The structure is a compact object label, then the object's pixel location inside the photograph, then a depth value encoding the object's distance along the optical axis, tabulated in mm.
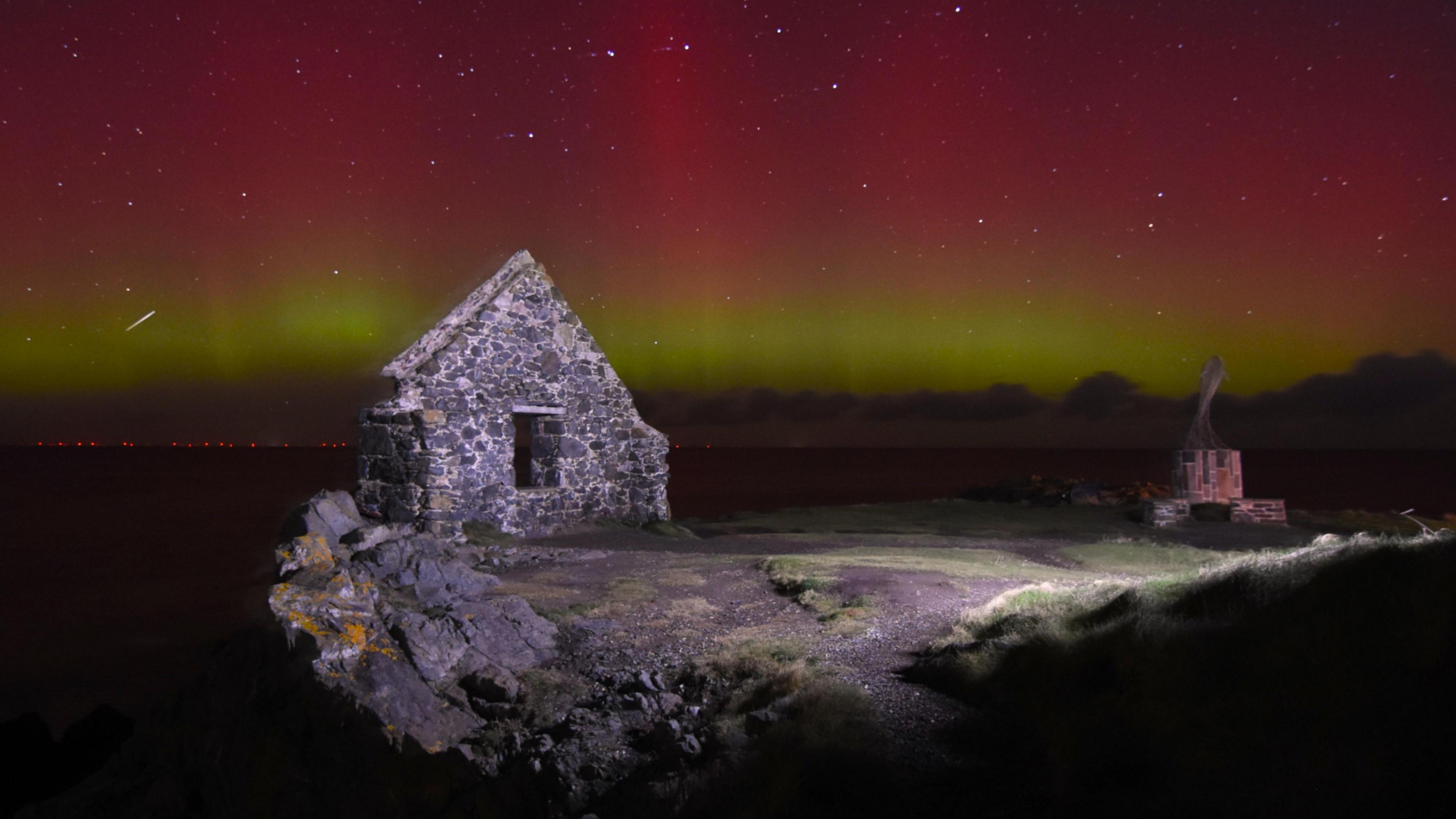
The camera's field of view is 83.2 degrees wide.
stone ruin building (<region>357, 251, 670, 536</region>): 13180
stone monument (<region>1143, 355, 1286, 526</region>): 17531
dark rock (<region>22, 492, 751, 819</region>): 4949
